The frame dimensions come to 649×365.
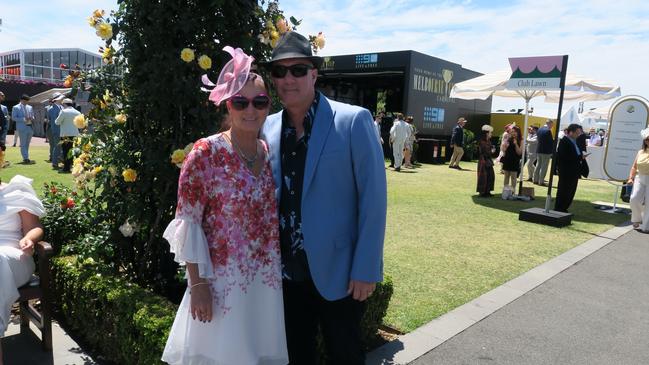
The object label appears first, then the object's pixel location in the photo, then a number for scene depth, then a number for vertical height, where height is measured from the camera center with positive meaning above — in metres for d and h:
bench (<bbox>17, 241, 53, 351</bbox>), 2.80 -1.12
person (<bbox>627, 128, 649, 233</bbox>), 7.72 -0.67
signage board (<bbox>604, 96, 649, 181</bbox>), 9.12 +0.35
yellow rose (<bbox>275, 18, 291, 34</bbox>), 3.03 +0.70
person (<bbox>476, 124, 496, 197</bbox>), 10.27 -0.57
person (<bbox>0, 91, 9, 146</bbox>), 12.09 -0.38
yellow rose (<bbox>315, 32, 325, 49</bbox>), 3.09 +0.63
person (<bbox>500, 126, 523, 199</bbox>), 10.16 -0.31
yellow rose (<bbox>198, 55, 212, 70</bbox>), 2.68 +0.38
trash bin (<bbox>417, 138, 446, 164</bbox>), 18.38 -0.50
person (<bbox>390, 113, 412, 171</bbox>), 14.82 -0.05
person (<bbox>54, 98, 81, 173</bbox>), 10.39 -0.13
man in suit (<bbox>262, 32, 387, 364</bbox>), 1.95 -0.28
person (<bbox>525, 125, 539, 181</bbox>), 14.59 -0.31
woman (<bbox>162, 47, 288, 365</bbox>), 1.85 -0.47
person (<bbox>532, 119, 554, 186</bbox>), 13.12 -0.20
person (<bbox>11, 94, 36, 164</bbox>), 12.53 -0.38
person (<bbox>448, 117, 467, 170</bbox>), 15.84 -0.15
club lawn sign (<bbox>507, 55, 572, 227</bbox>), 7.82 +1.27
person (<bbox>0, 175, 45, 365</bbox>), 2.64 -0.79
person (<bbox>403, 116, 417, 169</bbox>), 15.87 -0.36
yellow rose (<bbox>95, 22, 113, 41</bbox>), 2.87 +0.57
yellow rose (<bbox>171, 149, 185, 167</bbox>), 2.64 -0.20
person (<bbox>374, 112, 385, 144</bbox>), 17.60 +0.69
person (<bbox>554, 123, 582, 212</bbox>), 8.65 -0.45
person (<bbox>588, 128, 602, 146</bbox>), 22.72 +0.40
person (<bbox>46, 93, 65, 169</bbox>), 12.11 -0.25
